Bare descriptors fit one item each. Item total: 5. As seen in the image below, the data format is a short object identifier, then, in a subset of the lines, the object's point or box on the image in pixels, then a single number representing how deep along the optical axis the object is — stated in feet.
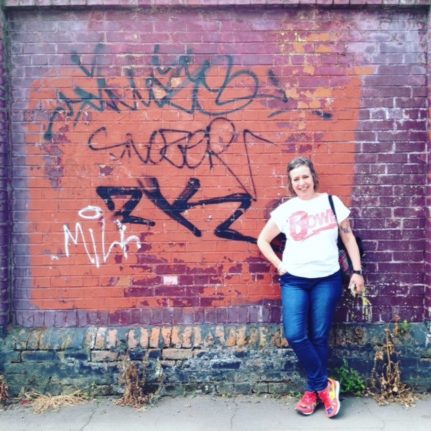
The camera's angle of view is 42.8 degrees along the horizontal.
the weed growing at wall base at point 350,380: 14.61
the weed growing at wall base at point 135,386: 14.29
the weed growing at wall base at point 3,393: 14.30
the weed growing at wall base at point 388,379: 14.34
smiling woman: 13.38
